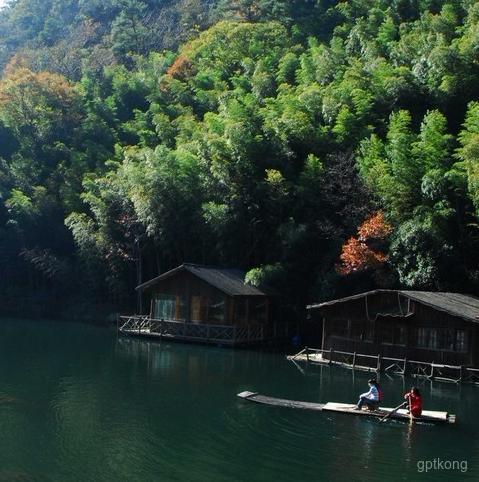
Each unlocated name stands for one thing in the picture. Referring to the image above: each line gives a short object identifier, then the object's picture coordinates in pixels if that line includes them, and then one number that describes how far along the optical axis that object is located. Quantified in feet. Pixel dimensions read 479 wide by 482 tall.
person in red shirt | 59.72
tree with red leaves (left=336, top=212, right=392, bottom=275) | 107.34
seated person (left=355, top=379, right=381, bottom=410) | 62.28
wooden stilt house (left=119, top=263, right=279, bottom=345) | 117.80
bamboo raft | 60.03
